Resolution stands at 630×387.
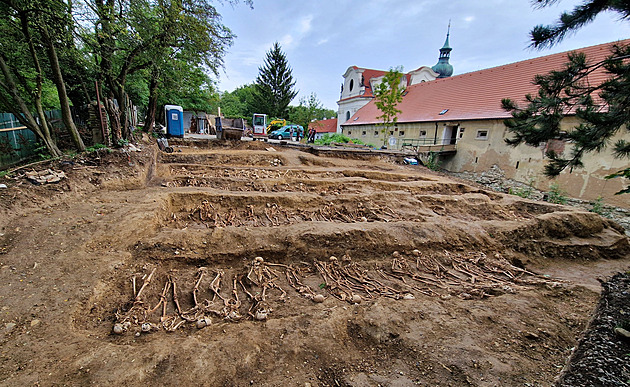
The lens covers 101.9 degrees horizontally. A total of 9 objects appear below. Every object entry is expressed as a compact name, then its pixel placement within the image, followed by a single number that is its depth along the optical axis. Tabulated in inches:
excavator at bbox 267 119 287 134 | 1048.8
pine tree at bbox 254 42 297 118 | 1338.6
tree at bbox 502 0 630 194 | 148.1
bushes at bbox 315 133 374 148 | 787.5
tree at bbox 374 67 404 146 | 723.4
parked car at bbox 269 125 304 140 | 854.5
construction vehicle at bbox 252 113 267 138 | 825.5
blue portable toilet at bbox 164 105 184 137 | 483.7
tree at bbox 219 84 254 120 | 1445.4
